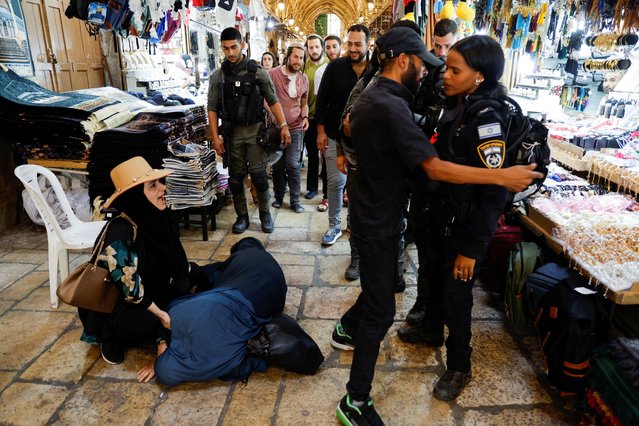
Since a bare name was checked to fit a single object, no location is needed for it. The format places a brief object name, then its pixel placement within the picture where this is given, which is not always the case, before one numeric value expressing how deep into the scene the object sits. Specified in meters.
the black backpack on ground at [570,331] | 2.16
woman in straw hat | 2.25
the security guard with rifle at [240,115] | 4.12
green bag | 2.78
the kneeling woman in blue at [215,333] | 2.35
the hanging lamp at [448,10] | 4.47
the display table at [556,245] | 2.14
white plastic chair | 2.98
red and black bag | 3.22
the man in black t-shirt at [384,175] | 1.69
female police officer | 1.90
